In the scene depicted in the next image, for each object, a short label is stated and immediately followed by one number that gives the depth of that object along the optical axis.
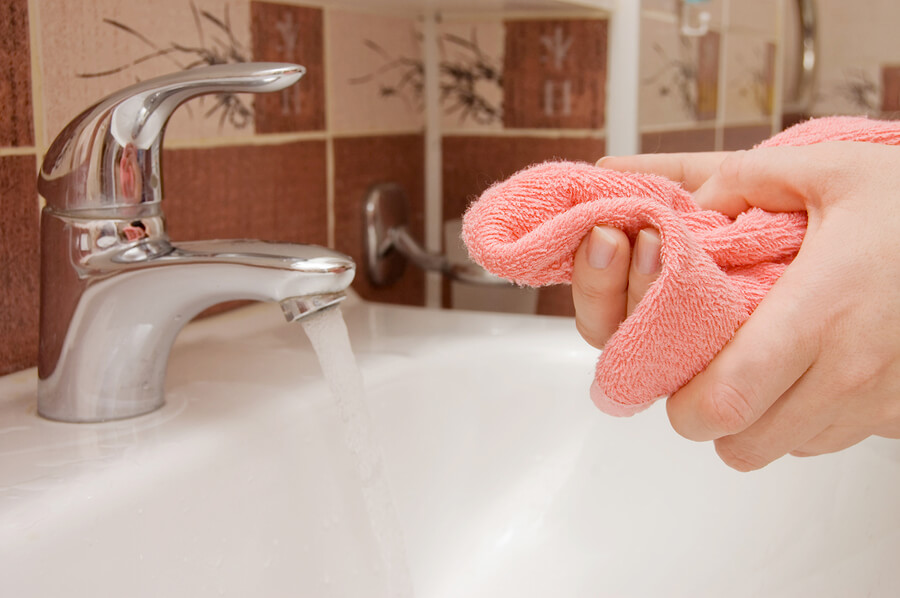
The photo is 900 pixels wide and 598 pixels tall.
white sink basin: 0.40
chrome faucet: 0.41
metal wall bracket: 0.78
